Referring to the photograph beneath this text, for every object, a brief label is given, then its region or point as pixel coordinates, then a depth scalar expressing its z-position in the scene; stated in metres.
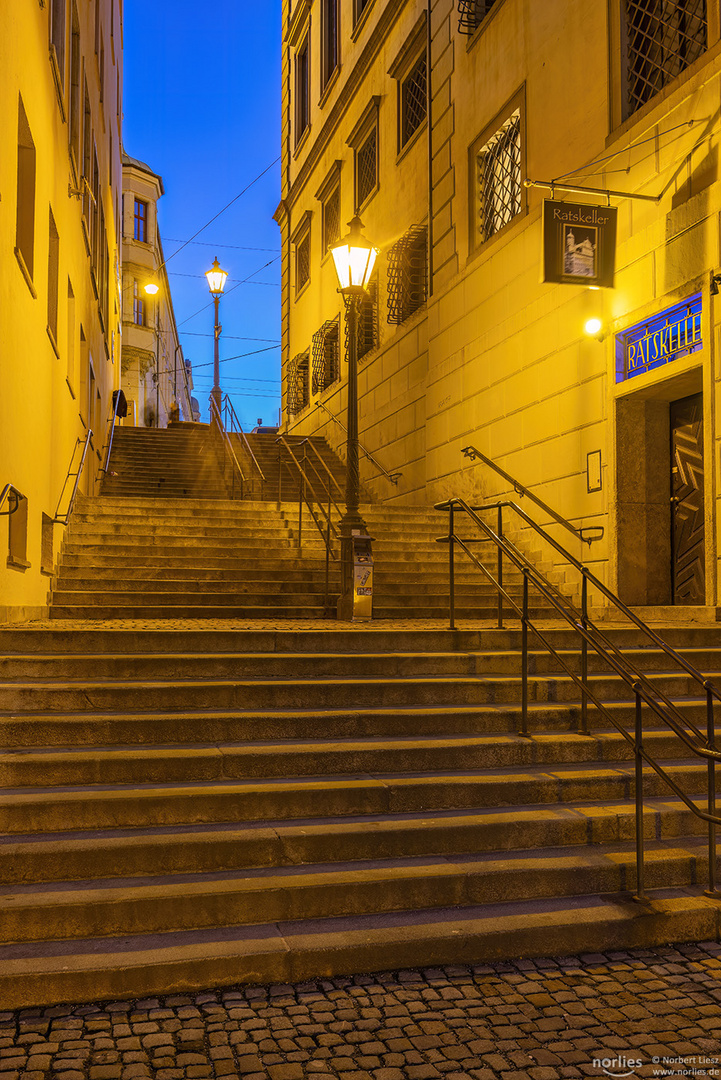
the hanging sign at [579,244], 11.05
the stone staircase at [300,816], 4.41
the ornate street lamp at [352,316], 10.41
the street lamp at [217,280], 24.19
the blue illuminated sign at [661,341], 9.98
